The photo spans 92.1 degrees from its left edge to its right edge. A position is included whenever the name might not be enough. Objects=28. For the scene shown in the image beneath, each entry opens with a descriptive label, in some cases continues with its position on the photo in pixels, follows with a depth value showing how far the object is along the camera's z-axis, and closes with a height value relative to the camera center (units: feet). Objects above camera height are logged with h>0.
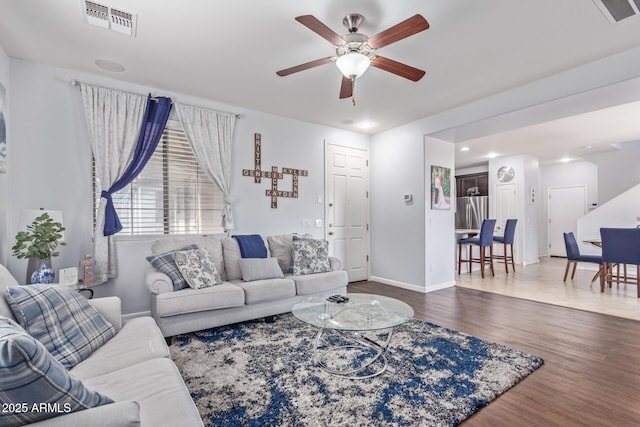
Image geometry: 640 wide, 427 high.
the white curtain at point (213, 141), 12.54 +3.19
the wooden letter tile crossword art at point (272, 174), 14.26 +2.03
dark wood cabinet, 27.14 +2.92
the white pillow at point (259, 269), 11.19 -1.93
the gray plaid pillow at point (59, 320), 4.88 -1.73
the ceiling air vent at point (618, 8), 7.06 +4.82
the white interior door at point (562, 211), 26.25 +0.19
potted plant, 8.45 -0.61
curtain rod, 10.37 +4.61
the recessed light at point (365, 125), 16.15 +4.85
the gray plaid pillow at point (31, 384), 2.71 -1.54
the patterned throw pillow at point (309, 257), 12.39 -1.69
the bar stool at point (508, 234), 20.53 -1.35
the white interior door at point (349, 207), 16.81 +0.50
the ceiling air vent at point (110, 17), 7.29 +4.95
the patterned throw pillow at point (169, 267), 9.70 -1.59
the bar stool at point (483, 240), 18.94 -1.65
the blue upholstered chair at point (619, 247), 14.08 -1.61
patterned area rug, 5.79 -3.73
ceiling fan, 6.33 +3.92
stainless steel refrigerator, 26.61 +0.30
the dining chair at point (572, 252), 16.52 -2.12
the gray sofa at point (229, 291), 9.20 -2.48
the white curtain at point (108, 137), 10.57 +2.88
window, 11.60 +0.83
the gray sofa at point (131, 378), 2.97 -2.39
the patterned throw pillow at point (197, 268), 9.82 -1.66
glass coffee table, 7.30 -2.58
